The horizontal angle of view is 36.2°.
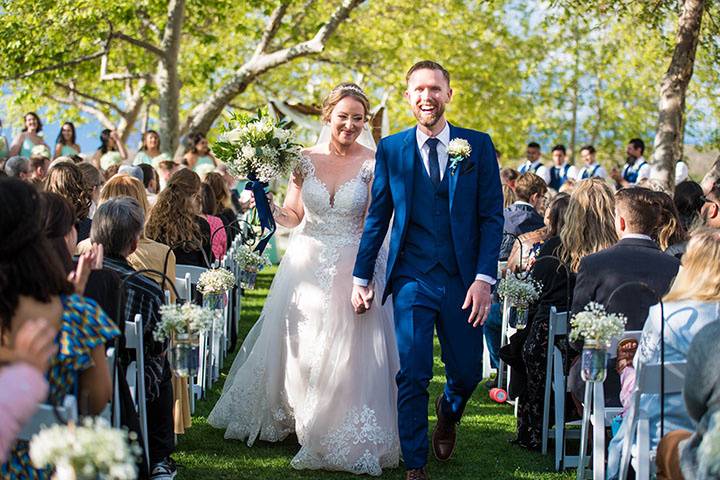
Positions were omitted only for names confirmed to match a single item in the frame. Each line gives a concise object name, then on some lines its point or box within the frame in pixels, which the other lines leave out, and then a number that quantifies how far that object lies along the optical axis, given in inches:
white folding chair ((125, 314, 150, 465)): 205.5
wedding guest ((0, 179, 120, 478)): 143.3
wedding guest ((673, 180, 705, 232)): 366.6
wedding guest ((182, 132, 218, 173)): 647.5
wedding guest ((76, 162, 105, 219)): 304.1
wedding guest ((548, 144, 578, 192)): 776.9
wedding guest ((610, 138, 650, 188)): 724.7
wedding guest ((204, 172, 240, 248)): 423.8
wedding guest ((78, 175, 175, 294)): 259.6
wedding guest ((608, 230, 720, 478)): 186.5
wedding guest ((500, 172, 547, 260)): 378.6
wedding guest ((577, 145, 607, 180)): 745.6
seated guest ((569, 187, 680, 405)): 233.0
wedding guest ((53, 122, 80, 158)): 619.5
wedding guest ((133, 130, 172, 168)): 628.4
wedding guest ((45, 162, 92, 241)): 290.0
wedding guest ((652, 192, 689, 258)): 272.8
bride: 261.4
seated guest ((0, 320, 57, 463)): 127.4
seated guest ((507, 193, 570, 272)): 309.3
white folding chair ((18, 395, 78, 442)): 143.9
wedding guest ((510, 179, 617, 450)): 275.6
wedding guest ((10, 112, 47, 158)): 605.3
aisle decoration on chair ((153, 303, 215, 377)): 188.1
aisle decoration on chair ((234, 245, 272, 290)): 315.3
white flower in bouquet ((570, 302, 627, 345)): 189.2
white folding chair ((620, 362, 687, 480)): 187.3
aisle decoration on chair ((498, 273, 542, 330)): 272.2
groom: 240.4
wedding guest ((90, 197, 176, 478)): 218.1
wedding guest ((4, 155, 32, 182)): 416.2
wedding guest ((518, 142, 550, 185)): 764.8
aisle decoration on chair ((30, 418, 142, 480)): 122.6
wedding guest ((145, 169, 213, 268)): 320.5
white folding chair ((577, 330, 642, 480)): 217.5
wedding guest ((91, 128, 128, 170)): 647.2
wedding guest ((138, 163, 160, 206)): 463.5
